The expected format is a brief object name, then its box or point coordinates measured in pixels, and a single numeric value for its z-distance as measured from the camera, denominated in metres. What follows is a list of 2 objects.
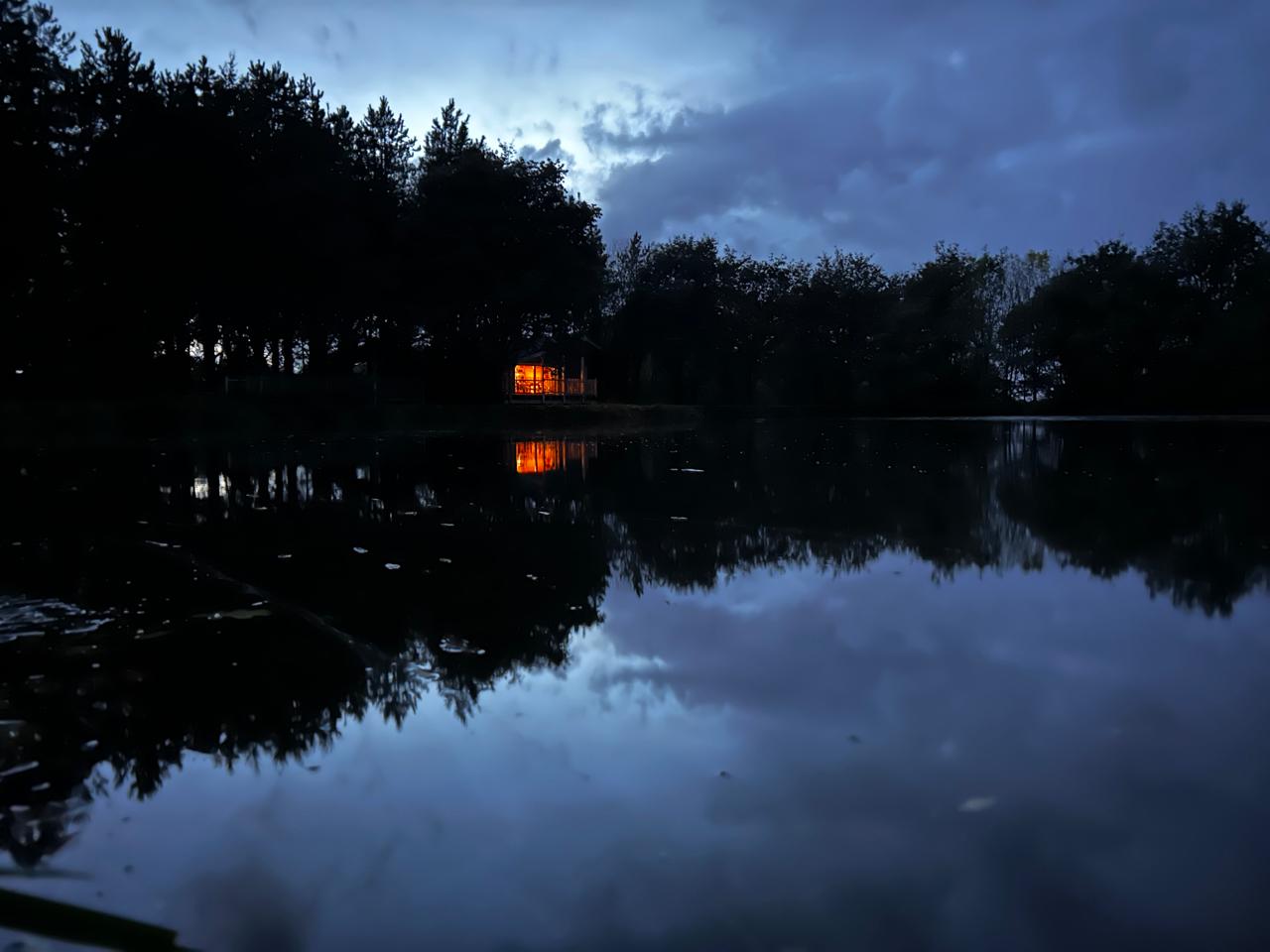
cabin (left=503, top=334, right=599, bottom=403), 57.53
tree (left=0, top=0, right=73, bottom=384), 32.28
